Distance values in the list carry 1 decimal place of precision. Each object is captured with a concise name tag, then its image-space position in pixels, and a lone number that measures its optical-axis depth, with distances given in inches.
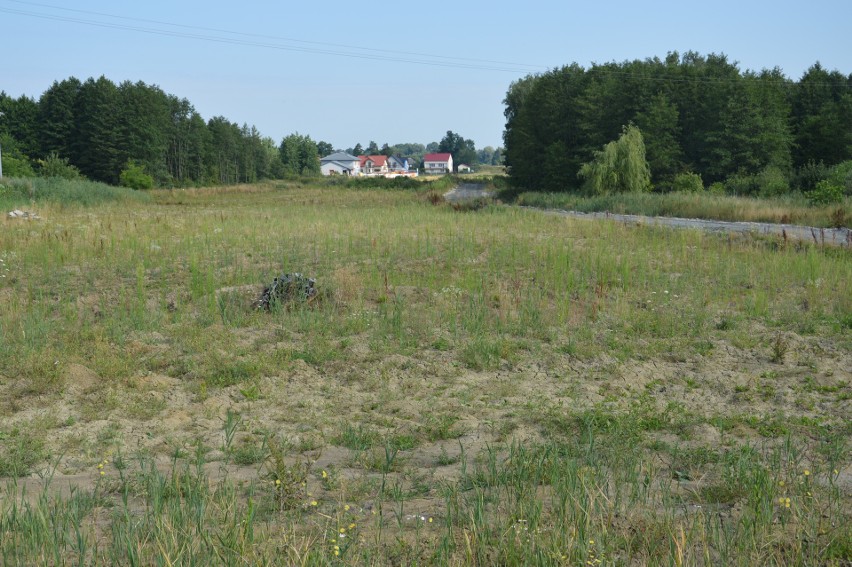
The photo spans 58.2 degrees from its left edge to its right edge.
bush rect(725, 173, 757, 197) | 1484.5
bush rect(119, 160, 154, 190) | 2338.8
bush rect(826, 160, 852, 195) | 1148.3
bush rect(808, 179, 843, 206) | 1022.4
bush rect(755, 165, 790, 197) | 1358.3
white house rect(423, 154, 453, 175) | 7342.5
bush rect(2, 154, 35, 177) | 1994.0
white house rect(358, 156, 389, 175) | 6958.7
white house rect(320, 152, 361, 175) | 6752.0
